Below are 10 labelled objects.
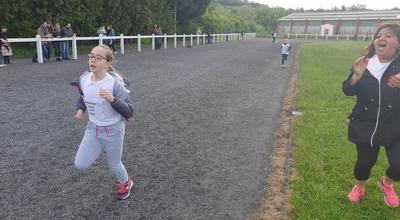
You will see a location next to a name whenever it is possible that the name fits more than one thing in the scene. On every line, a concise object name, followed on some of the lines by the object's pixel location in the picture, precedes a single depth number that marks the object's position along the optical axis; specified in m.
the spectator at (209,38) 40.62
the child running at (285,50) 18.04
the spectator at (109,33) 22.58
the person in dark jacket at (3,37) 14.63
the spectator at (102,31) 21.92
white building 77.50
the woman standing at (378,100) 3.65
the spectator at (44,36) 16.55
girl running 3.72
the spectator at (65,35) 17.70
